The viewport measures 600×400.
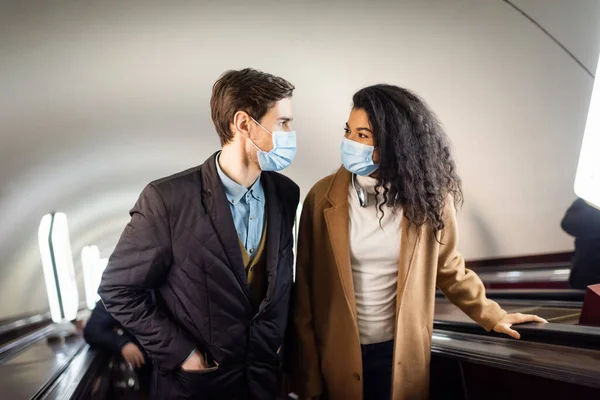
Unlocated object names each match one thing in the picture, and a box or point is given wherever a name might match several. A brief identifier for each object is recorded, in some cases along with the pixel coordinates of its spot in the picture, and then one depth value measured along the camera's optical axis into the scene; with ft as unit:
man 5.04
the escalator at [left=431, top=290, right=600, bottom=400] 5.48
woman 5.75
